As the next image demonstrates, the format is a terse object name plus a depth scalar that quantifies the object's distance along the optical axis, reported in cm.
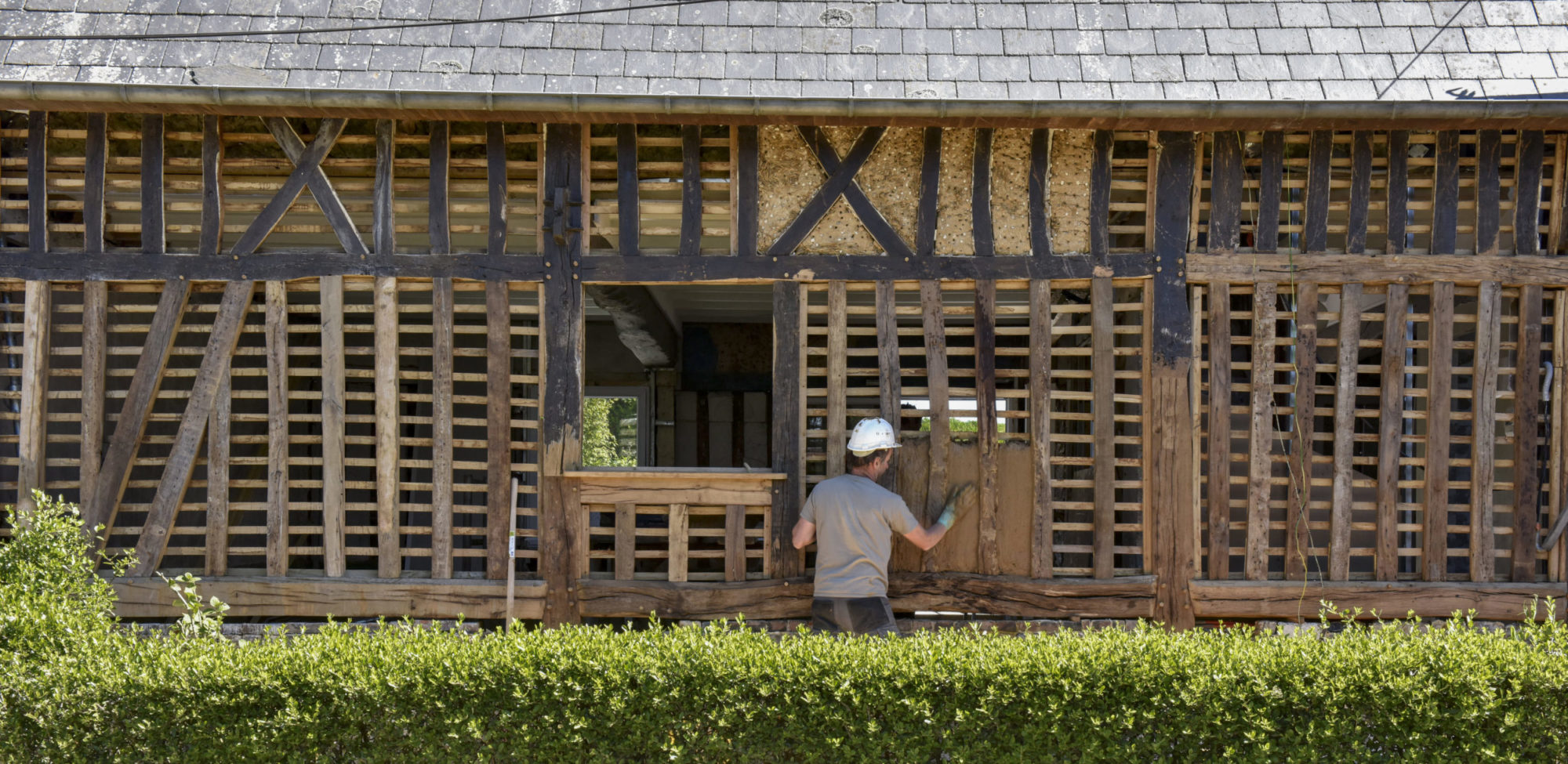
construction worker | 519
